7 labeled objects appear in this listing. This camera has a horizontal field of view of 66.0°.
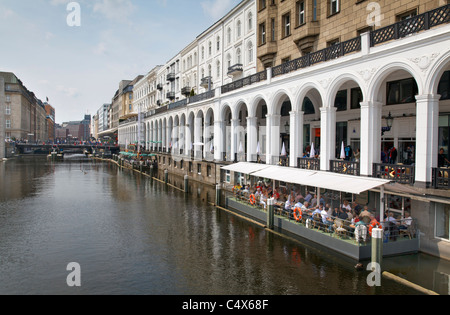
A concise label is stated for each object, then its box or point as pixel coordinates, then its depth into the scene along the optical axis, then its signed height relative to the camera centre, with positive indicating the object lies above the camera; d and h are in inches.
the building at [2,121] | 3334.2 +273.1
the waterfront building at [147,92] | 3265.3 +601.6
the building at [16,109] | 4372.5 +514.1
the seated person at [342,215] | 679.1 -130.0
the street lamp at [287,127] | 1316.4 +85.6
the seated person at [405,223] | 624.0 -134.2
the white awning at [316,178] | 644.0 -63.2
